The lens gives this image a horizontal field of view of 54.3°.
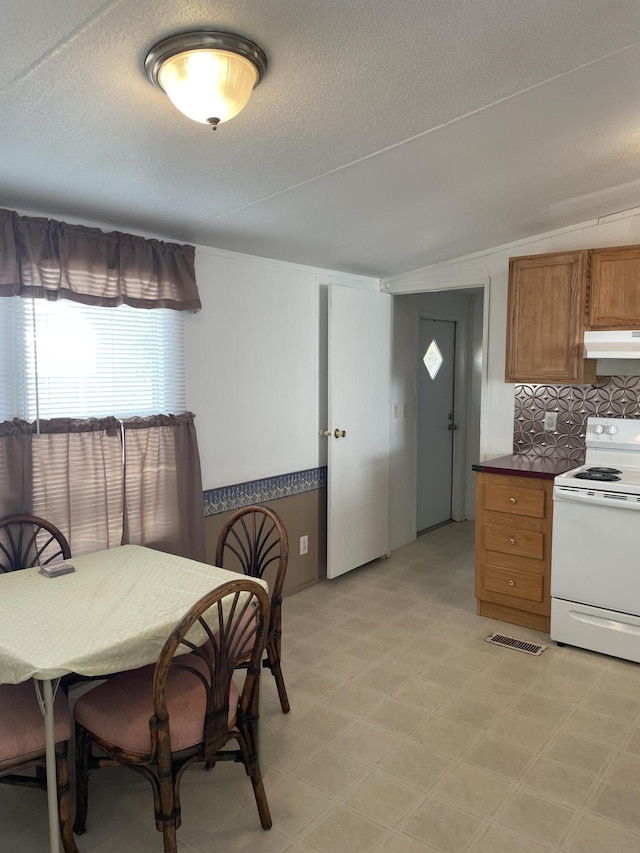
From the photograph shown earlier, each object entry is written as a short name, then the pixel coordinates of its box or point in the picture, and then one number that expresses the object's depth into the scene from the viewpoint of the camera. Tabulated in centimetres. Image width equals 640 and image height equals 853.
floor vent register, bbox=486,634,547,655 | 331
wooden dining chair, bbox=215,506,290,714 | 247
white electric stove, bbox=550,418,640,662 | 309
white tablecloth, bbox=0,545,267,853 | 174
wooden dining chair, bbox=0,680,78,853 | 178
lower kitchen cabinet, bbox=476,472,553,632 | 349
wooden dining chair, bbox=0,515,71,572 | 254
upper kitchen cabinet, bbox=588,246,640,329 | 337
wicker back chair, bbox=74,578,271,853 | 174
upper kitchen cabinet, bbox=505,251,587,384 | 355
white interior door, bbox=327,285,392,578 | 419
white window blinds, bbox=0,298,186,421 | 260
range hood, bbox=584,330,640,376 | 336
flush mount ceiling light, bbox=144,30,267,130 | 159
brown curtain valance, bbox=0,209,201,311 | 252
